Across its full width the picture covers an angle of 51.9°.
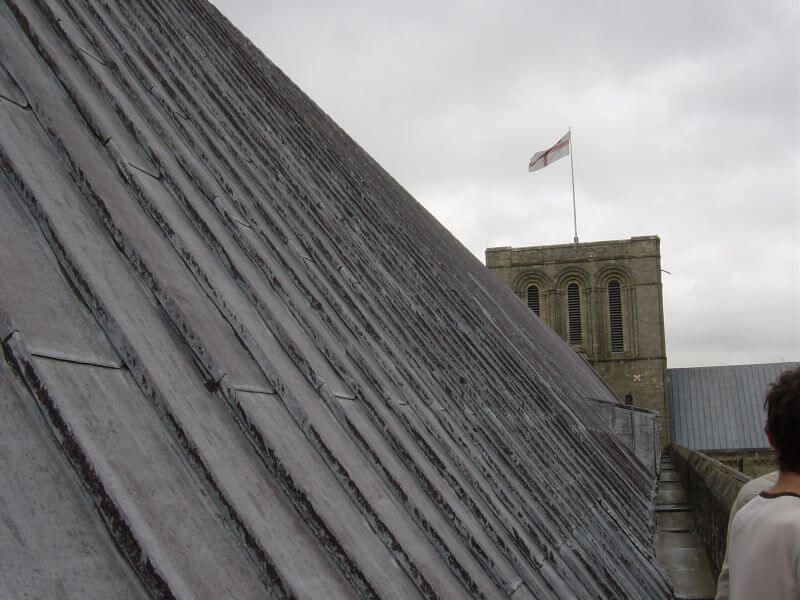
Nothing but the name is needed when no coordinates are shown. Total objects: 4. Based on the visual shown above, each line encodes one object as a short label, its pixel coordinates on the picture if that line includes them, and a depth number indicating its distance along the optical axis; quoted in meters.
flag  38.03
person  1.98
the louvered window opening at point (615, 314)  39.67
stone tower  39.25
